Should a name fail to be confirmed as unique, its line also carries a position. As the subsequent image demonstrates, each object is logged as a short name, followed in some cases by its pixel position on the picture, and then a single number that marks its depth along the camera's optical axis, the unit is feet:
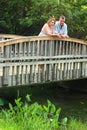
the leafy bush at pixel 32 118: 25.30
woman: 41.43
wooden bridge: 36.47
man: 42.67
